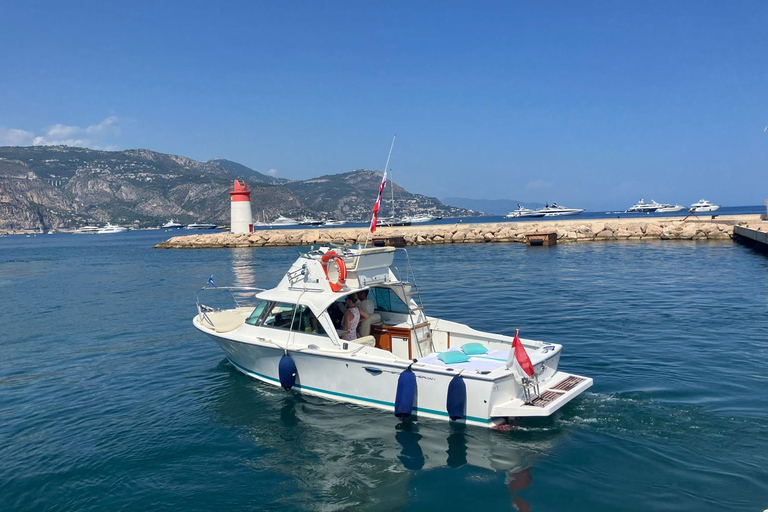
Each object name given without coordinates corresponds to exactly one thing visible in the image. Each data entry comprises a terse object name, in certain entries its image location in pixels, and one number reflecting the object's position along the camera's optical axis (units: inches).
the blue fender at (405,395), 374.3
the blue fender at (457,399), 361.1
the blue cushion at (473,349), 429.7
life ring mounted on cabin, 459.2
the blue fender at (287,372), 440.1
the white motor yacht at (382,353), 363.9
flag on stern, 359.9
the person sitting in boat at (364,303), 478.0
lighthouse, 2974.9
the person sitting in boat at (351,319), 460.1
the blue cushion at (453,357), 403.2
